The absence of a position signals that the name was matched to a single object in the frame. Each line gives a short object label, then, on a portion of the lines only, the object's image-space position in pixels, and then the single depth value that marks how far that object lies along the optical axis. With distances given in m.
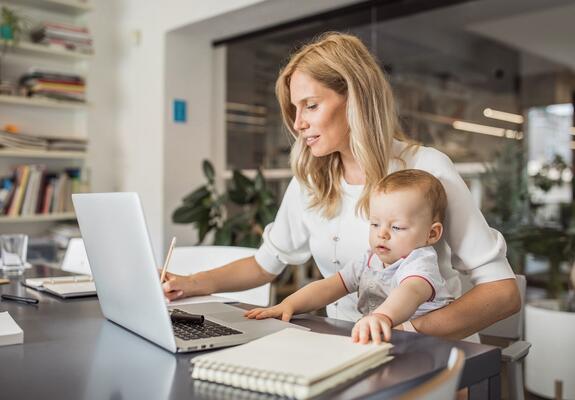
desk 0.75
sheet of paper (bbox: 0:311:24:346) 0.99
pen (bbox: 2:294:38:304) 1.38
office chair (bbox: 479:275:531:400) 1.22
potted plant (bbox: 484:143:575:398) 2.66
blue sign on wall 4.12
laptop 0.92
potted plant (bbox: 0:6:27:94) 3.81
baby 1.18
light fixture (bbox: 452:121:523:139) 3.04
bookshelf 3.95
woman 1.34
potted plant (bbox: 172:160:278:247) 3.44
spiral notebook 0.71
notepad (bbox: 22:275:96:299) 1.49
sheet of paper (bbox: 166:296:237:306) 1.33
